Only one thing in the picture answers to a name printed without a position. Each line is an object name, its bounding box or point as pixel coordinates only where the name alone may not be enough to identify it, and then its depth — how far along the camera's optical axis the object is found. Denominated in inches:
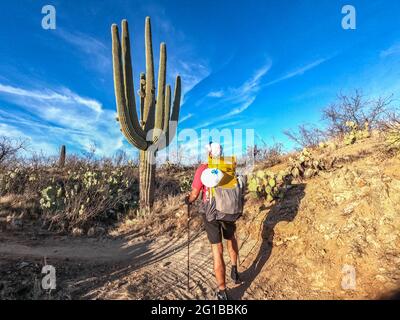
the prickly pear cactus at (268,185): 219.9
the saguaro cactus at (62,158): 459.9
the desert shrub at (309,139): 402.9
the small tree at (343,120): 411.3
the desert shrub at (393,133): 192.5
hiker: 129.7
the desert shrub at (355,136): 294.2
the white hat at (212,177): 132.7
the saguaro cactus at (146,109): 276.2
